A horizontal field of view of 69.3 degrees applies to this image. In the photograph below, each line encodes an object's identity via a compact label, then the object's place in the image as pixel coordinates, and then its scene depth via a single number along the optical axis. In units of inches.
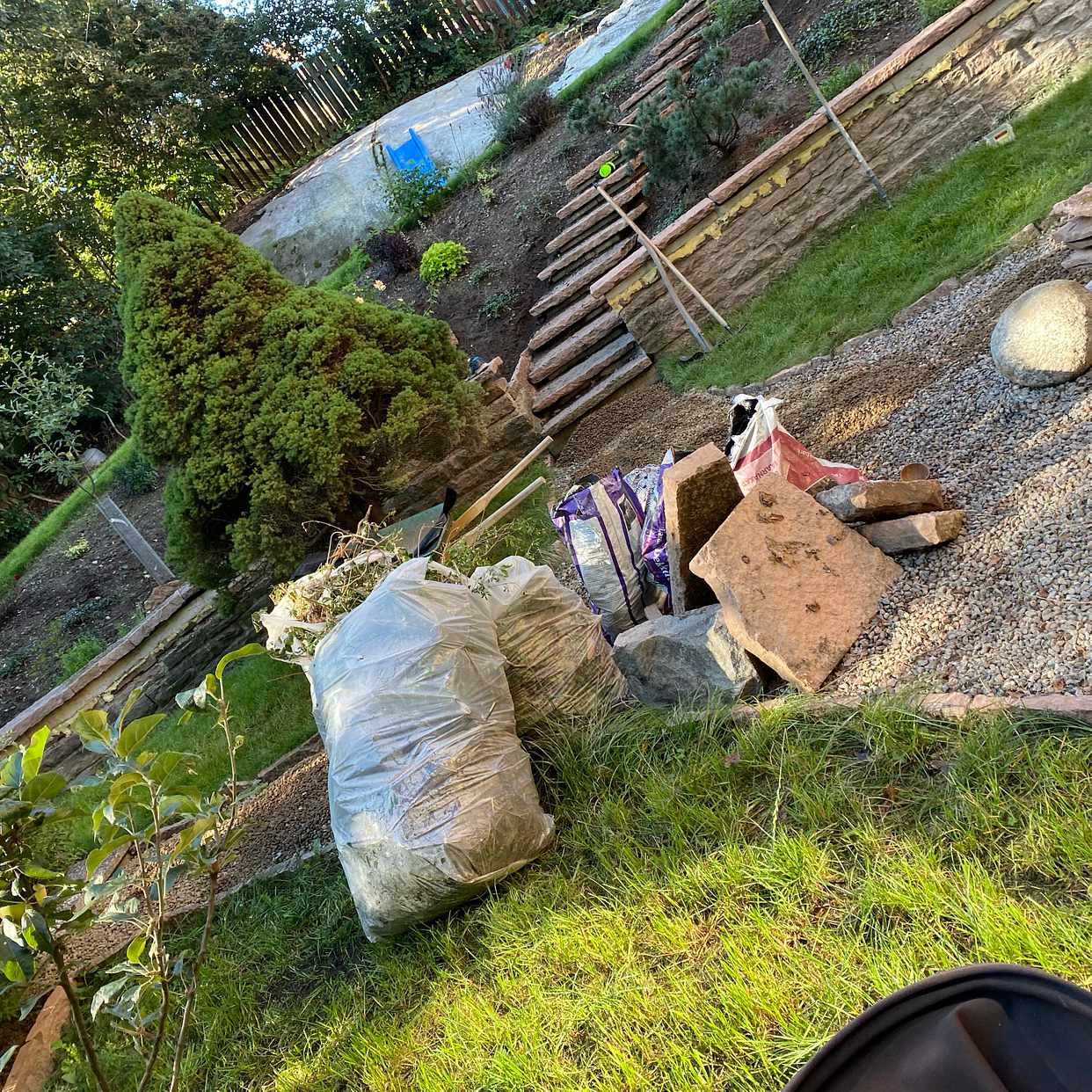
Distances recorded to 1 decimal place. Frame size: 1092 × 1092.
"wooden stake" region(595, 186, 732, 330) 215.0
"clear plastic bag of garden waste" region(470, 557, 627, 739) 117.6
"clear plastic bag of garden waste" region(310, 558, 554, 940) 91.3
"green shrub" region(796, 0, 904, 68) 247.9
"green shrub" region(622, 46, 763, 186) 229.9
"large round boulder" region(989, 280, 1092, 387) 114.5
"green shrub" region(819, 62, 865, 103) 231.3
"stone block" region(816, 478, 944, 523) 107.9
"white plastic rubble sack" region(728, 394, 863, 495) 131.3
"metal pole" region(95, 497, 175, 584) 256.1
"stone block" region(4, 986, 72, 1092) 118.7
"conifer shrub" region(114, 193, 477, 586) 182.1
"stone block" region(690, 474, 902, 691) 102.1
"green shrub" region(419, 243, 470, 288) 304.0
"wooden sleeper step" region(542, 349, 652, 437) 229.9
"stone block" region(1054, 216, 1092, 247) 139.5
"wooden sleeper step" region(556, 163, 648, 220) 273.7
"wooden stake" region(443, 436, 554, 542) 192.1
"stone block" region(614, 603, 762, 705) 108.8
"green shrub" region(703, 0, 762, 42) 284.5
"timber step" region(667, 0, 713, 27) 320.8
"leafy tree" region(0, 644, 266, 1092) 63.1
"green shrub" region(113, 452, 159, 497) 323.9
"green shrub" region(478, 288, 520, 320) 282.0
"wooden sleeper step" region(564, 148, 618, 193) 293.3
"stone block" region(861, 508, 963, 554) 105.0
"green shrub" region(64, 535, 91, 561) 313.3
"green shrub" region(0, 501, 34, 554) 350.6
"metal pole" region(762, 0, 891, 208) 208.2
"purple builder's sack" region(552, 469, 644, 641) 141.6
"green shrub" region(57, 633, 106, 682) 252.8
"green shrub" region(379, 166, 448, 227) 350.0
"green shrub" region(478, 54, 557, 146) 346.0
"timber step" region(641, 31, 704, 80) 303.6
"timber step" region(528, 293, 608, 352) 248.2
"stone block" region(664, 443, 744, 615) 122.1
